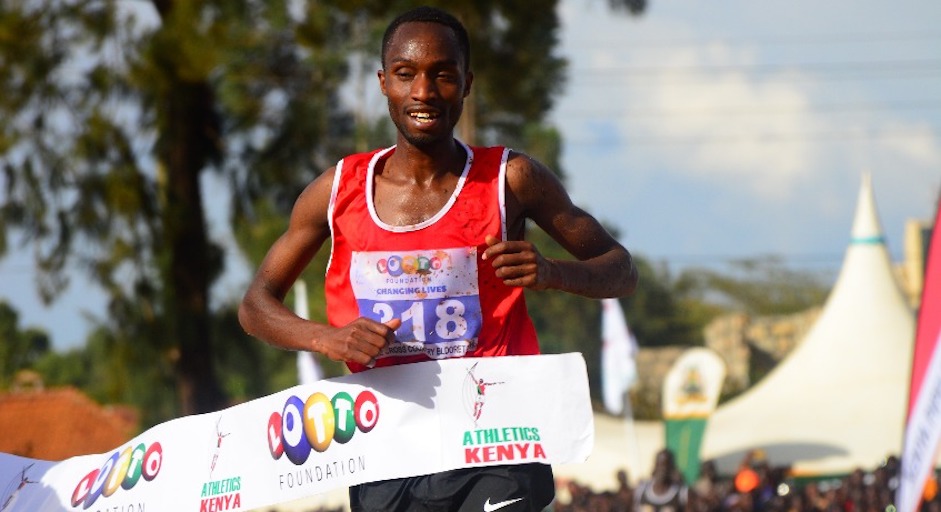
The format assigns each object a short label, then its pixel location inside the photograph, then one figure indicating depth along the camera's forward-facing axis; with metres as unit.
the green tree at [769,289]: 69.56
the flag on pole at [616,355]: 23.14
